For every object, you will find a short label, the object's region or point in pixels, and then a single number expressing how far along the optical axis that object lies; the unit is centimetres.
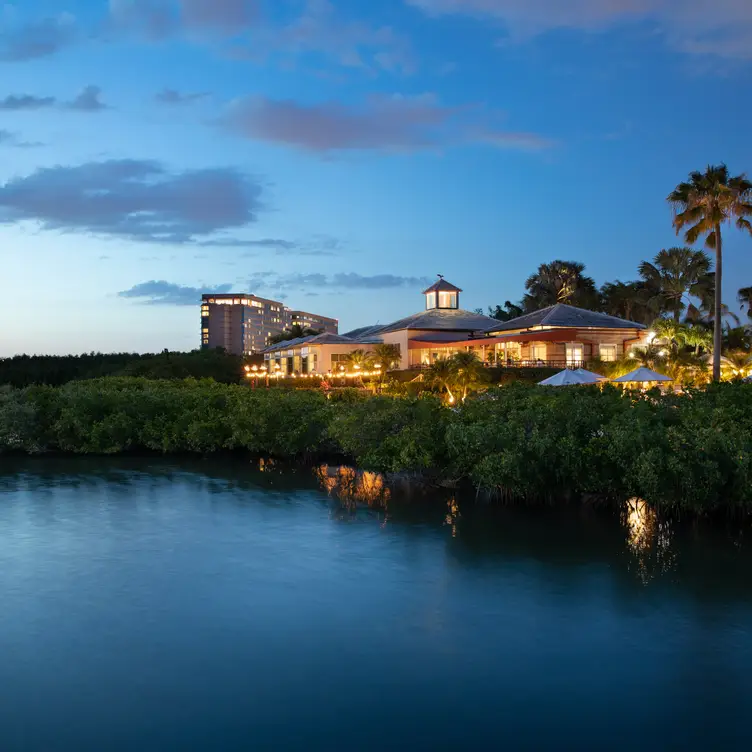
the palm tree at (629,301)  5644
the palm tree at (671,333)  3791
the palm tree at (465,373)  3381
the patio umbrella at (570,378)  2883
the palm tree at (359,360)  4712
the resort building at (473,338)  4272
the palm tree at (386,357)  4784
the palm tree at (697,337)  3803
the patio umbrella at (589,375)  2984
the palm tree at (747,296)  5438
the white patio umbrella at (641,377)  2762
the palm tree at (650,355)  3612
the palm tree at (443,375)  3406
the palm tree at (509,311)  6962
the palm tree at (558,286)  5969
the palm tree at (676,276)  5238
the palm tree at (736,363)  3541
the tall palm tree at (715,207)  3064
